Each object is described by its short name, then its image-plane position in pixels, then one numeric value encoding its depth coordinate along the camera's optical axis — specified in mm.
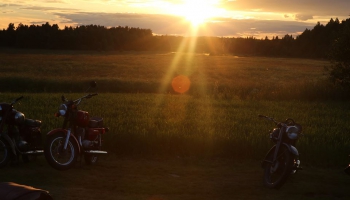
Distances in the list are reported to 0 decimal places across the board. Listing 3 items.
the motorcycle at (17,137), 9258
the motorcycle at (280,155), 8317
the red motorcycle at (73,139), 9016
